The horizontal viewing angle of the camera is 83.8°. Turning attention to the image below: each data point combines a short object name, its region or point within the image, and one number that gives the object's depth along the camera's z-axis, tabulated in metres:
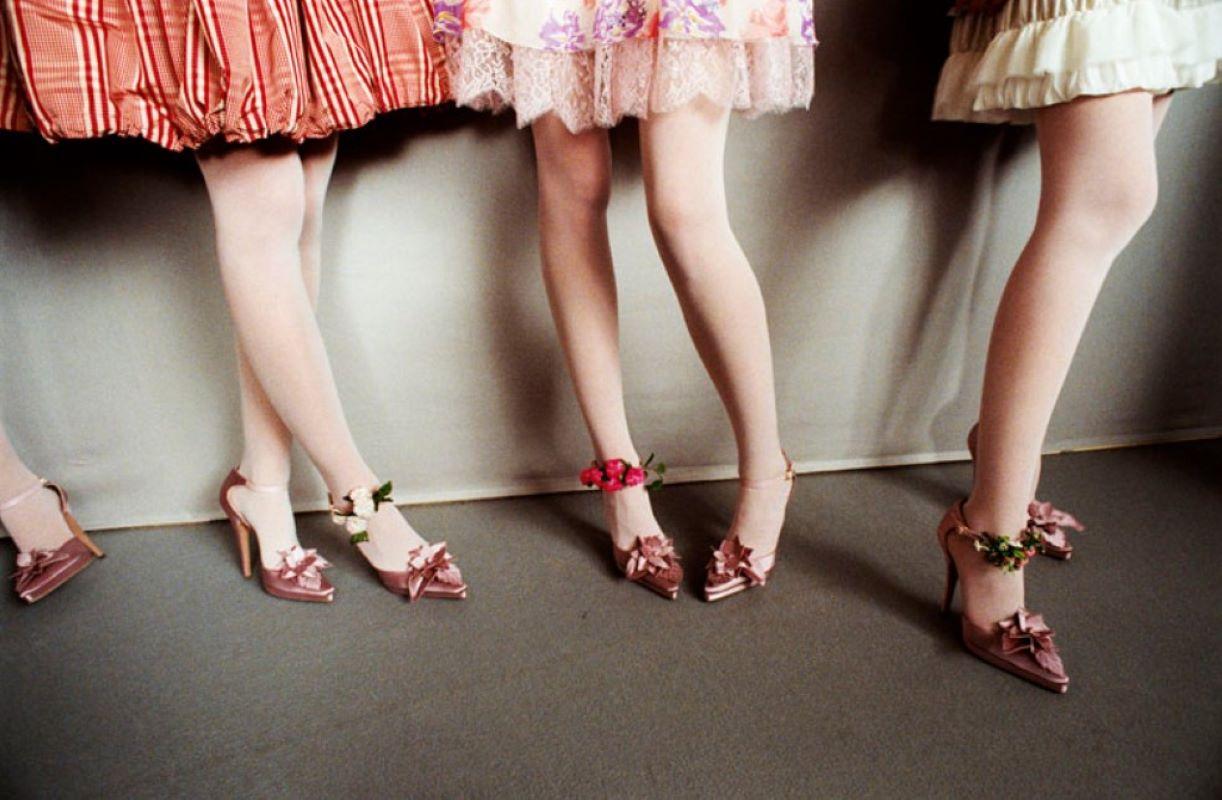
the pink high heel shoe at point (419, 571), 0.96
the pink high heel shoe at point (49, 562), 1.04
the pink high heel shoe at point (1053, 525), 1.02
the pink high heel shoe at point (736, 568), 0.97
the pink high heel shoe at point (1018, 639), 0.81
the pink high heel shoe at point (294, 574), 1.01
